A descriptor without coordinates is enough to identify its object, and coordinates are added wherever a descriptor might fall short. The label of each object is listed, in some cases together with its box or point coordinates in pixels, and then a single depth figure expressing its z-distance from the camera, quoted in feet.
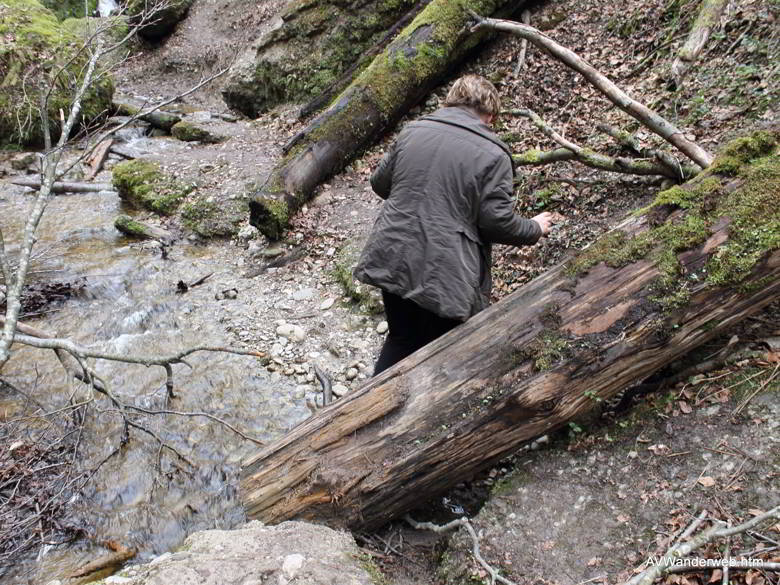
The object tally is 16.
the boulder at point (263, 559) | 8.04
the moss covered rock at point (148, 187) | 27.45
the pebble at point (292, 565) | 8.15
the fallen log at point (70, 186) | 30.78
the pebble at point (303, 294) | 20.40
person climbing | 10.66
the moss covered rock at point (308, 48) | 31.78
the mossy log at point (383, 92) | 24.08
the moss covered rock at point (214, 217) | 24.98
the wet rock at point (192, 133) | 34.40
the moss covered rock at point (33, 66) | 37.17
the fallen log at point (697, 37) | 17.57
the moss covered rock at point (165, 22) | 56.18
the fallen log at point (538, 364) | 9.78
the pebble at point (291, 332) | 18.56
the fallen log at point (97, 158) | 33.82
